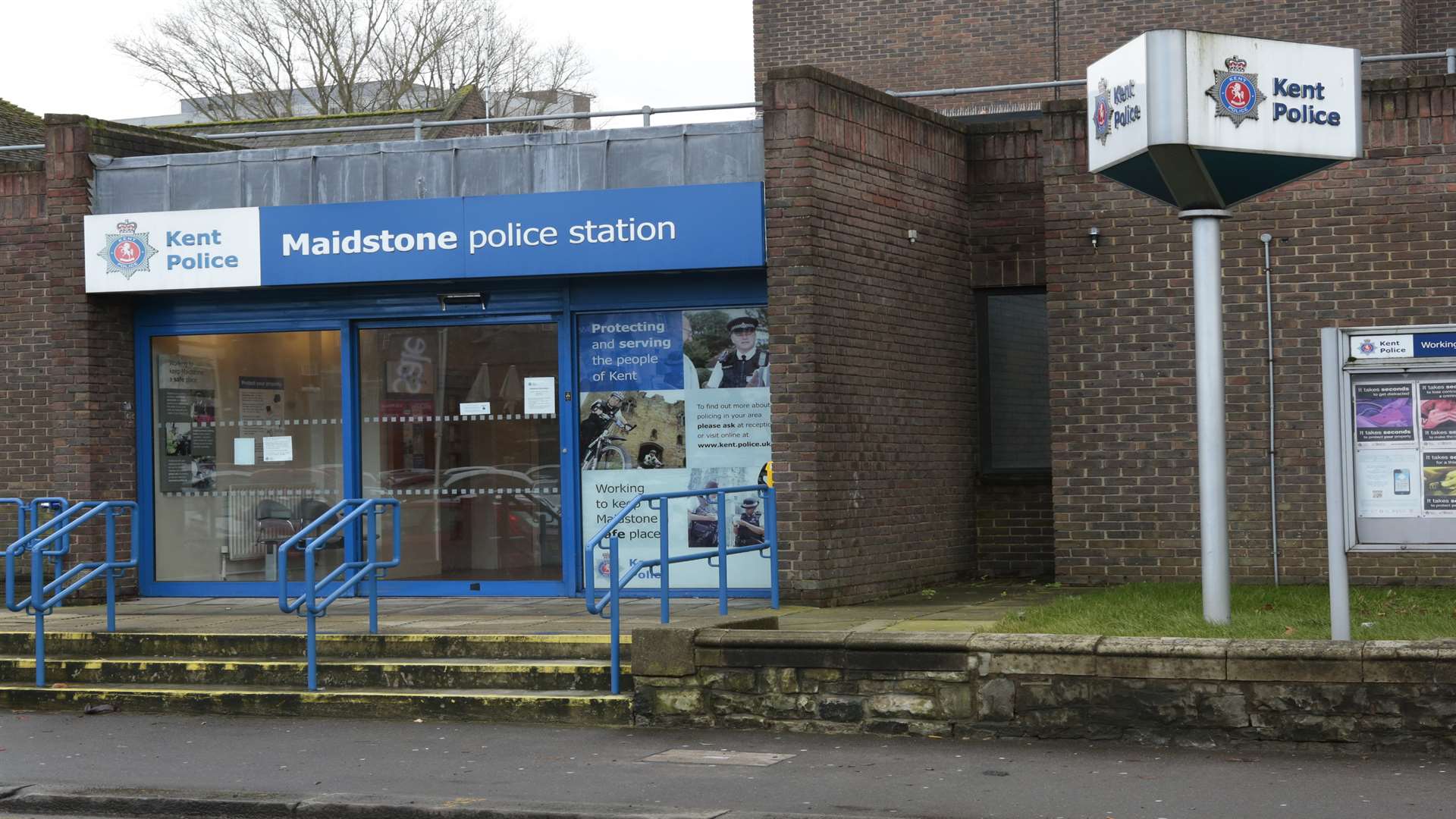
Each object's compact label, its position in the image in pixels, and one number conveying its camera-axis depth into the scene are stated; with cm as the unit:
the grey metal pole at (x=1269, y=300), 1247
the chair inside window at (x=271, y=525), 1396
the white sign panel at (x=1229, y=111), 925
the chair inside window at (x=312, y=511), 1387
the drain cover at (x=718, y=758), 822
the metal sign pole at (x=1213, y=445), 918
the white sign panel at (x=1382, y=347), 837
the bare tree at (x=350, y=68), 3956
